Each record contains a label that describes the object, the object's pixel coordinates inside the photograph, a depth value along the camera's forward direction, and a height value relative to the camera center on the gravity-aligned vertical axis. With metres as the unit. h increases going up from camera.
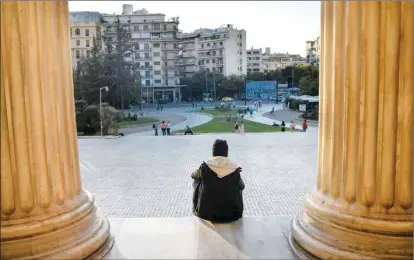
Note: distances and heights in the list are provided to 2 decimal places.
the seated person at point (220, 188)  4.50 -1.16
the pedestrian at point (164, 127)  27.69 -2.92
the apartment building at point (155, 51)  83.00 +6.51
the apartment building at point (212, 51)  93.19 +7.09
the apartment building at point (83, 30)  77.00 +10.24
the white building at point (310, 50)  91.57 +6.88
